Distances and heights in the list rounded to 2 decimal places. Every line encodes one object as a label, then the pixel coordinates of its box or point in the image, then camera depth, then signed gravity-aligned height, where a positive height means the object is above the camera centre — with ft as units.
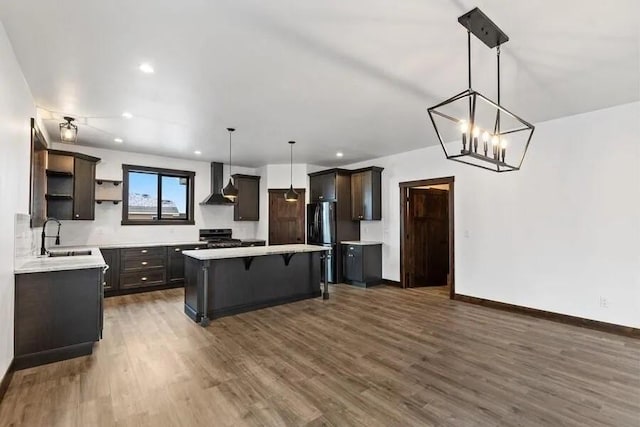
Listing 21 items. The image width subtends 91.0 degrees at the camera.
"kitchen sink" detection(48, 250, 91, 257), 14.61 -1.54
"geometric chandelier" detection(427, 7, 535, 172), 7.05 +4.42
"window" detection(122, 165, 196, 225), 20.56 +1.69
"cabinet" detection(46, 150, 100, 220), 16.93 +1.97
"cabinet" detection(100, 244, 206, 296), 18.26 -2.92
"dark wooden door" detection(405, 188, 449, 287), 20.63 -1.27
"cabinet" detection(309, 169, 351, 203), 22.30 +2.50
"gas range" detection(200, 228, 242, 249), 21.88 -1.38
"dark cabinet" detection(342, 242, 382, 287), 20.88 -3.00
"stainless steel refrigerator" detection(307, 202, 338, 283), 22.12 -0.55
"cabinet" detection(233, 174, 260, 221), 24.30 +1.69
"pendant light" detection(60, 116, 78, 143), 12.53 +3.57
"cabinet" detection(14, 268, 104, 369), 9.45 -2.98
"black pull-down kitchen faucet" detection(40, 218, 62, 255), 13.85 -1.15
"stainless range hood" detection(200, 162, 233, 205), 23.36 +2.99
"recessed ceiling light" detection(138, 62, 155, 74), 9.17 +4.56
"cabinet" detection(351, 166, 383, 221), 21.68 +1.77
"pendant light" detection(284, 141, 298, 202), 18.52 +1.45
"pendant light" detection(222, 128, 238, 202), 16.17 +1.49
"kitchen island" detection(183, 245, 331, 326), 13.78 -2.90
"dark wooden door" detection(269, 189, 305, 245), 24.29 +0.12
